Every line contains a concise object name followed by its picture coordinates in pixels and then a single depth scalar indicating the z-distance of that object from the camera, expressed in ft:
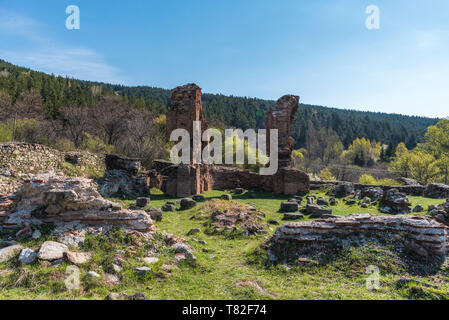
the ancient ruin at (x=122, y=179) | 50.62
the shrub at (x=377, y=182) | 98.57
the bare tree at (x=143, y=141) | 96.07
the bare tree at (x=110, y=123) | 124.26
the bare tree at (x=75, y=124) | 114.32
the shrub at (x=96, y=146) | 98.59
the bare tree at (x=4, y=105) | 101.22
